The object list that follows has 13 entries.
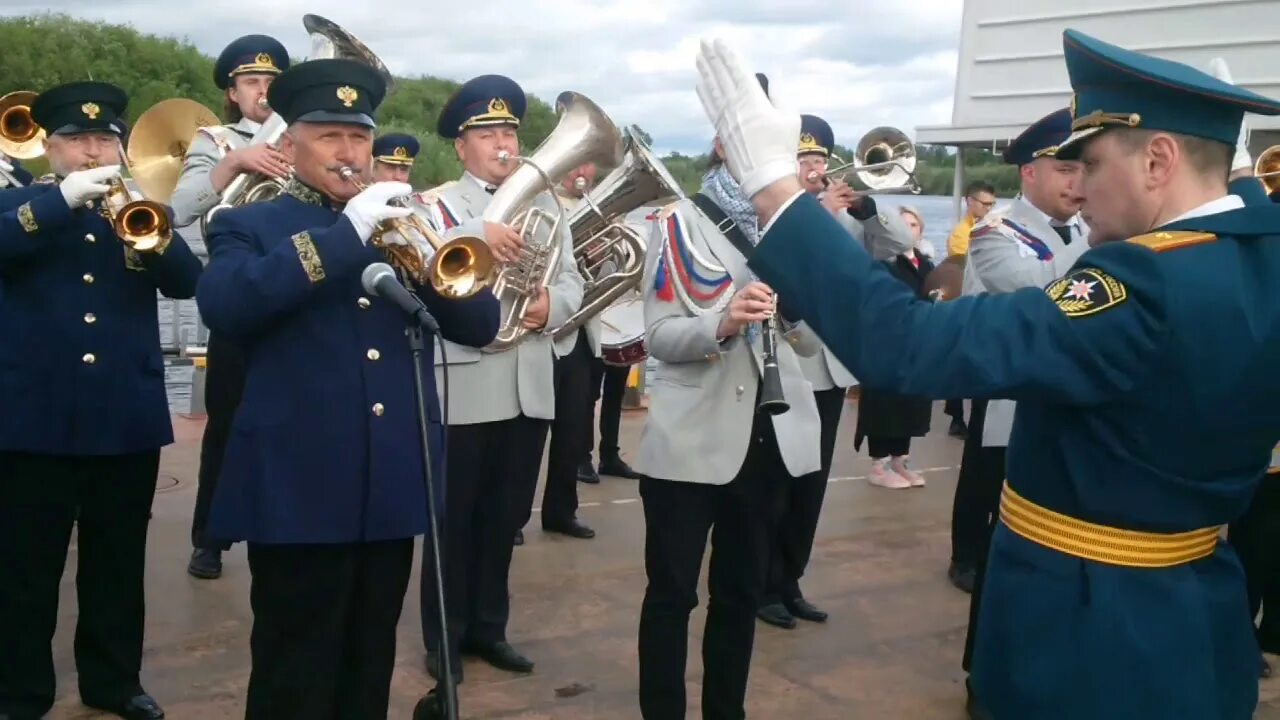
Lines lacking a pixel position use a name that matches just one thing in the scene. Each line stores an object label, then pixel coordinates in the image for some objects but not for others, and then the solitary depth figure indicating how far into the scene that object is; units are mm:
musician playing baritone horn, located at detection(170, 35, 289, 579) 4947
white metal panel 13555
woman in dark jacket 7949
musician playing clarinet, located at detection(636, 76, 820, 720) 3877
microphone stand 2484
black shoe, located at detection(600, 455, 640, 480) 8445
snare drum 7566
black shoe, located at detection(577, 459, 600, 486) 8180
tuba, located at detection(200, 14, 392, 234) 4617
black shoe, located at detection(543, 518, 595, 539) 6832
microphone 2559
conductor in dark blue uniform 1938
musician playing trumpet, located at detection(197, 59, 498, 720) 3070
